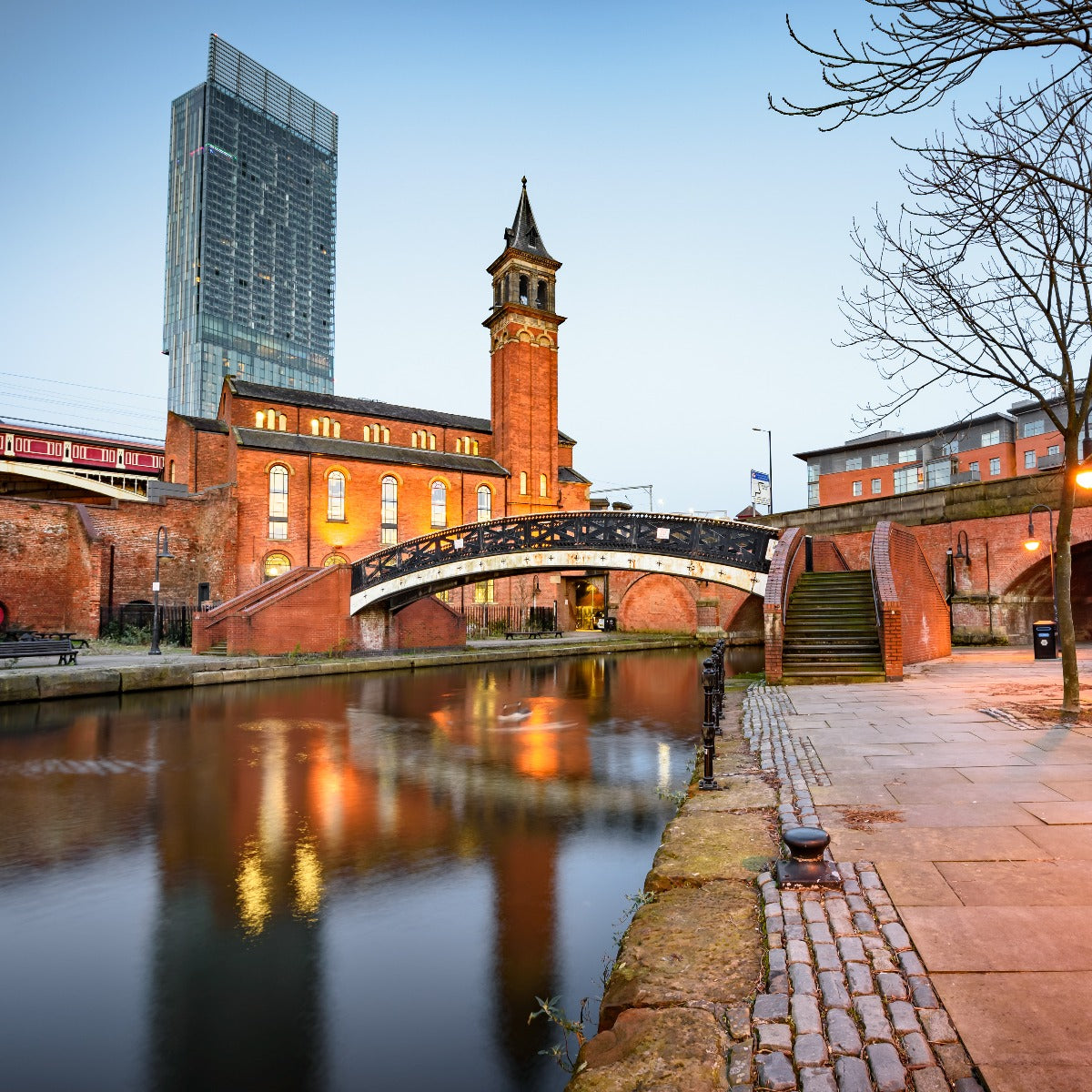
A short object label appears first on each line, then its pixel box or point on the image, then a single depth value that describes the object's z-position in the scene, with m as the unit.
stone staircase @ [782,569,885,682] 12.90
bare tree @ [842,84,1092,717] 7.74
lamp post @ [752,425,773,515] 35.71
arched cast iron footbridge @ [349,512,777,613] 17.39
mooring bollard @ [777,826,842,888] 3.63
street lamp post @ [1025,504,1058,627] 16.00
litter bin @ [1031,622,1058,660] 14.95
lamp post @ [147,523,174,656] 20.88
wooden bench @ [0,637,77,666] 15.93
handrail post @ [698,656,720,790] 6.19
